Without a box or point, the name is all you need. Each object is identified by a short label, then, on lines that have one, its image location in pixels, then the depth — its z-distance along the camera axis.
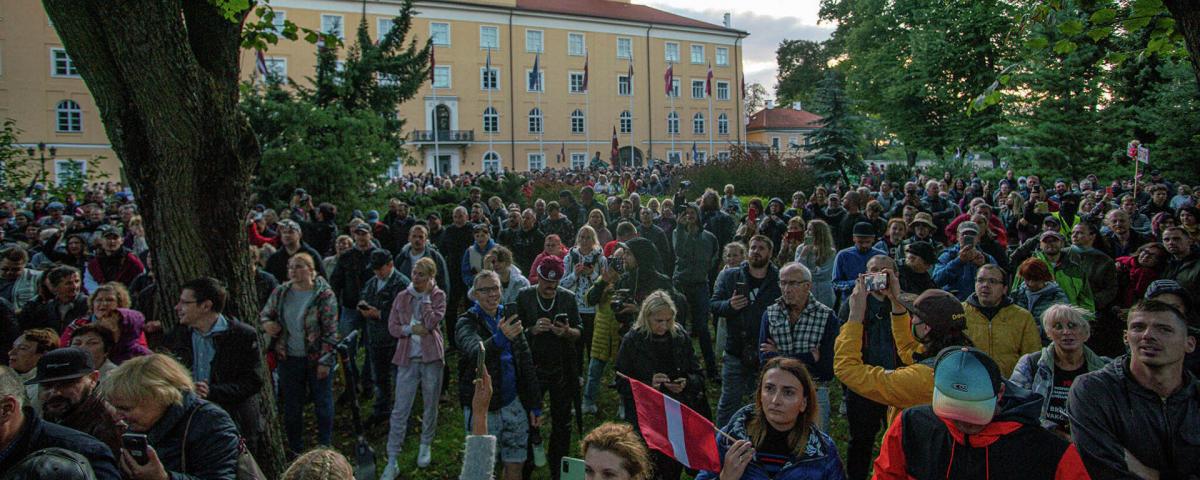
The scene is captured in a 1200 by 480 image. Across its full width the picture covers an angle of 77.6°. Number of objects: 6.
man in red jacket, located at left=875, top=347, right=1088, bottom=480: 2.66
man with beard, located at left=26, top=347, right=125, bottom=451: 3.49
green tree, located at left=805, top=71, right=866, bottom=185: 25.06
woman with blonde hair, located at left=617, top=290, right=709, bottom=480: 5.24
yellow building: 51.31
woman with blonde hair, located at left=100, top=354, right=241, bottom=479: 3.40
